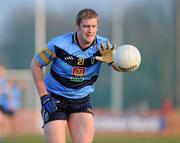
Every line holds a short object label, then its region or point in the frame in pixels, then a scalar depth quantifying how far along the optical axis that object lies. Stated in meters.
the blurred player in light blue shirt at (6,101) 38.97
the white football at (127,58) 18.91
